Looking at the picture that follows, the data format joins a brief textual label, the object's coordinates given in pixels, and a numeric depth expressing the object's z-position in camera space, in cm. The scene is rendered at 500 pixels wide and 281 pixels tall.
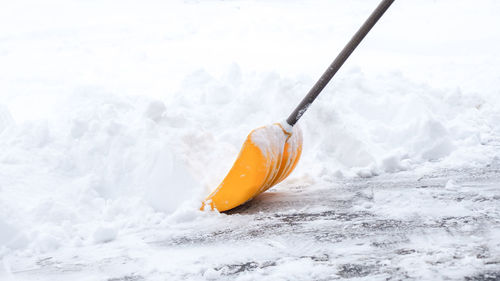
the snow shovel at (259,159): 319
